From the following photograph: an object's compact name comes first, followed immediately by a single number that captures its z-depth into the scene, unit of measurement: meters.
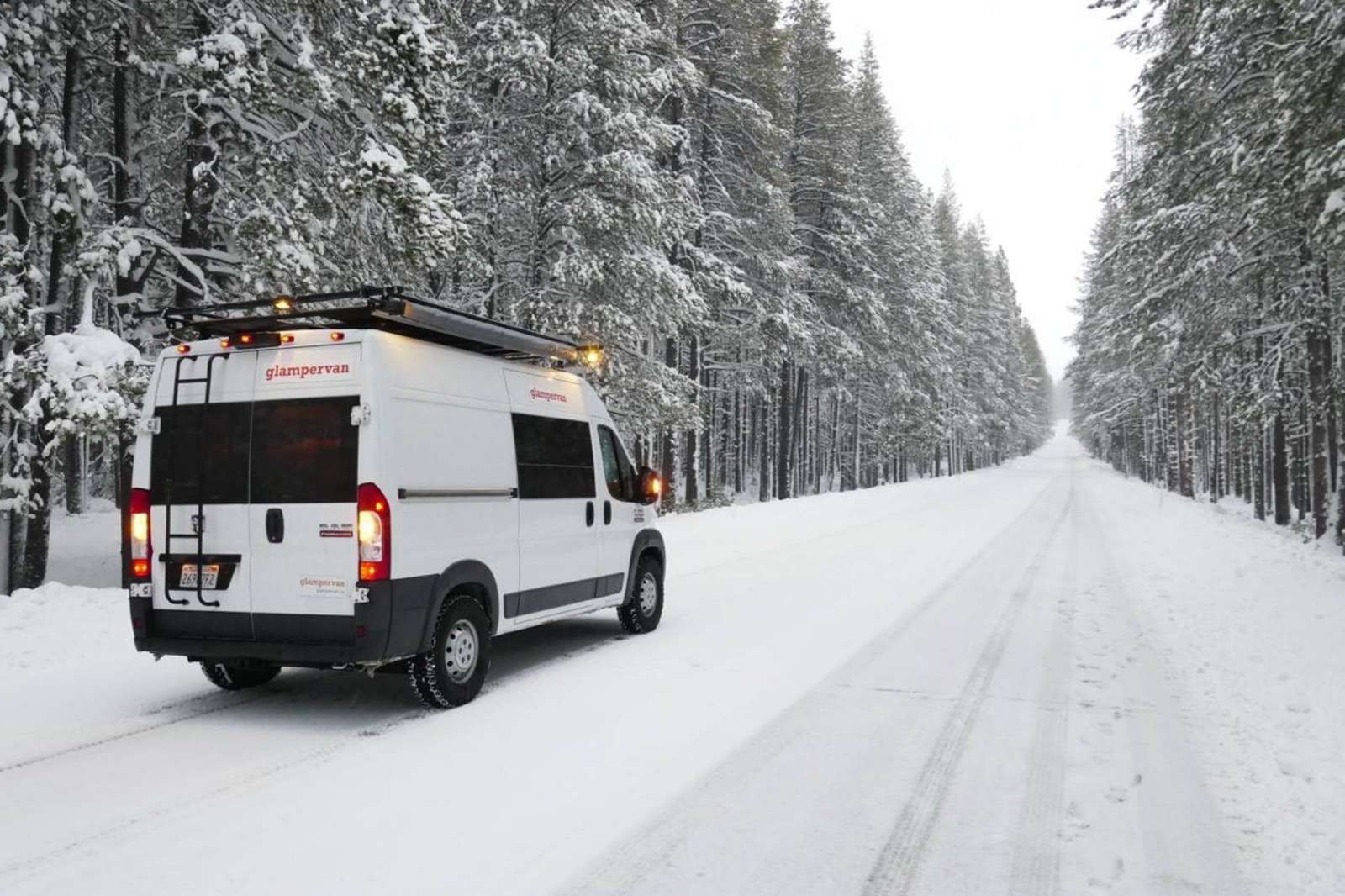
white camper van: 5.84
